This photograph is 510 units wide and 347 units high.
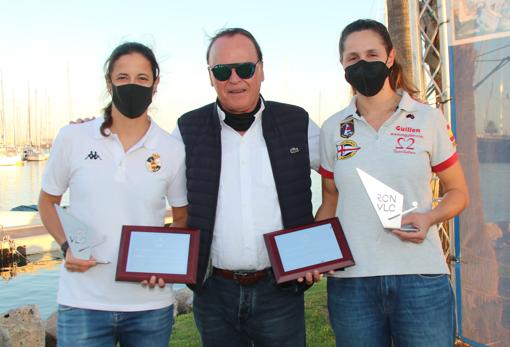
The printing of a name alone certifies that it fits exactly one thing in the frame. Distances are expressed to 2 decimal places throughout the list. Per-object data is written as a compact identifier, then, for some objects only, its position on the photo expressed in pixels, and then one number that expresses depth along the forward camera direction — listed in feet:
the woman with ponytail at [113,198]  8.53
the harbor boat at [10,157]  219.20
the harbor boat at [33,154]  250.78
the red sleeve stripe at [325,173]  9.67
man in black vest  9.64
